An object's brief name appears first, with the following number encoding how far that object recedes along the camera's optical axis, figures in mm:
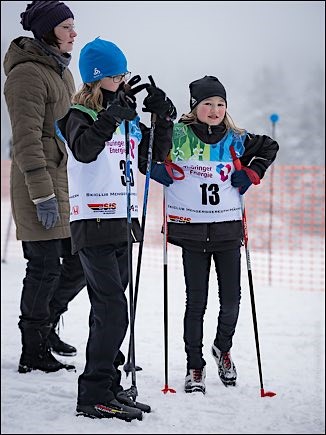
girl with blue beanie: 6048
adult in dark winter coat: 6239
